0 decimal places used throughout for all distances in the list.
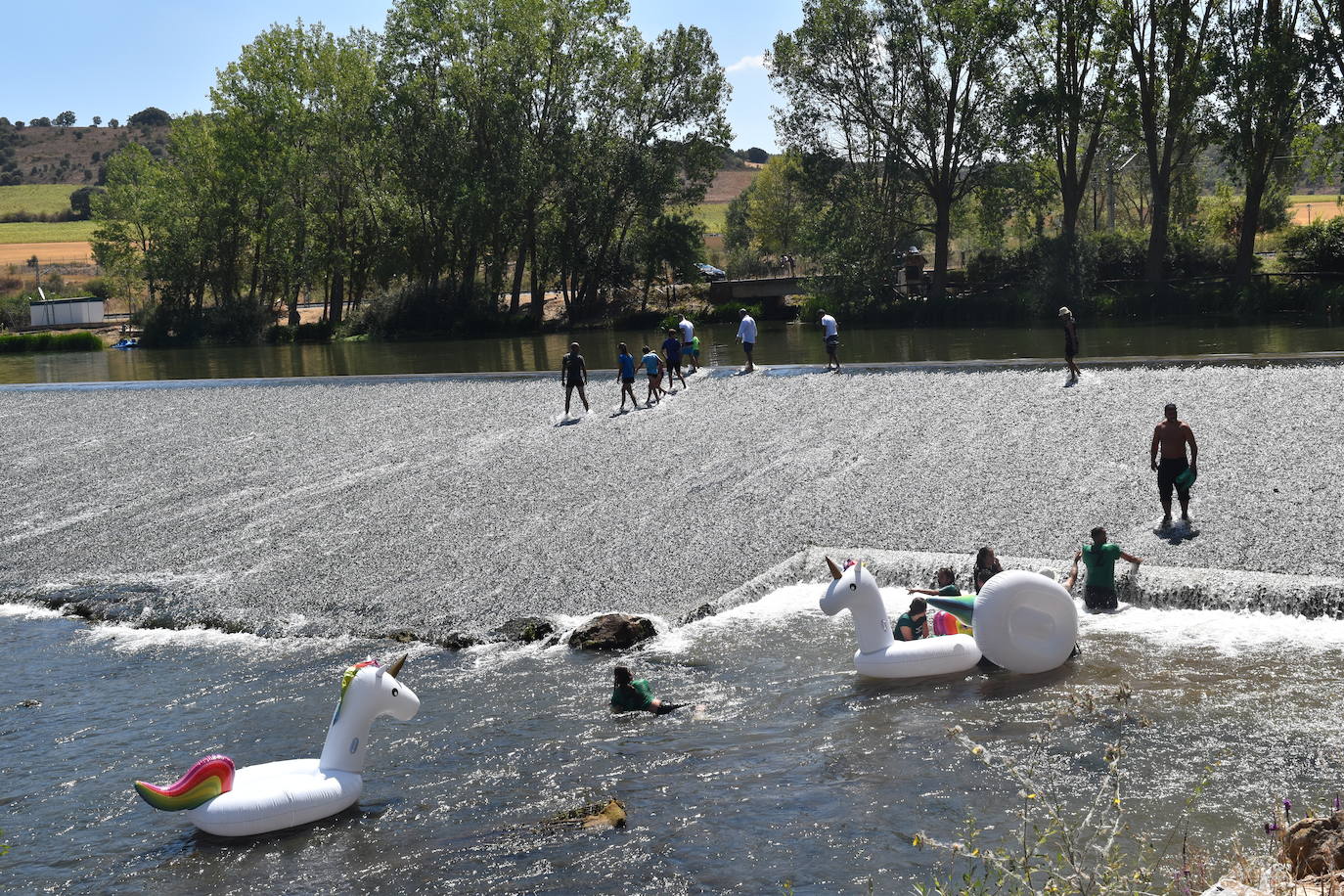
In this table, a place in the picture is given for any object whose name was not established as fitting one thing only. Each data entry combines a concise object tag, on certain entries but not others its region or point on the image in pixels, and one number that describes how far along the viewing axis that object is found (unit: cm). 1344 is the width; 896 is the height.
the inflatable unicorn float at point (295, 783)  1118
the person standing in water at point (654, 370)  2914
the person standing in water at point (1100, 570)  1517
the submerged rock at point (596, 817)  1086
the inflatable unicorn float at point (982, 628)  1312
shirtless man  1706
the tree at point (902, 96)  5222
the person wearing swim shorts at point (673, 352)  3125
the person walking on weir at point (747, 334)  3347
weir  1794
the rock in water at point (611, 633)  1573
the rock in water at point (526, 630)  1638
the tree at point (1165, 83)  4694
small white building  8994
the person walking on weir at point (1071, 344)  2714
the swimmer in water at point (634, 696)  1331
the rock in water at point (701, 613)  1669
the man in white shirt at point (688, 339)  3347
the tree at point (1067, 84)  4872
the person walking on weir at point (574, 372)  2914
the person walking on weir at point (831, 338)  3241
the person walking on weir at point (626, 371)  2896
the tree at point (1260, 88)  4400
